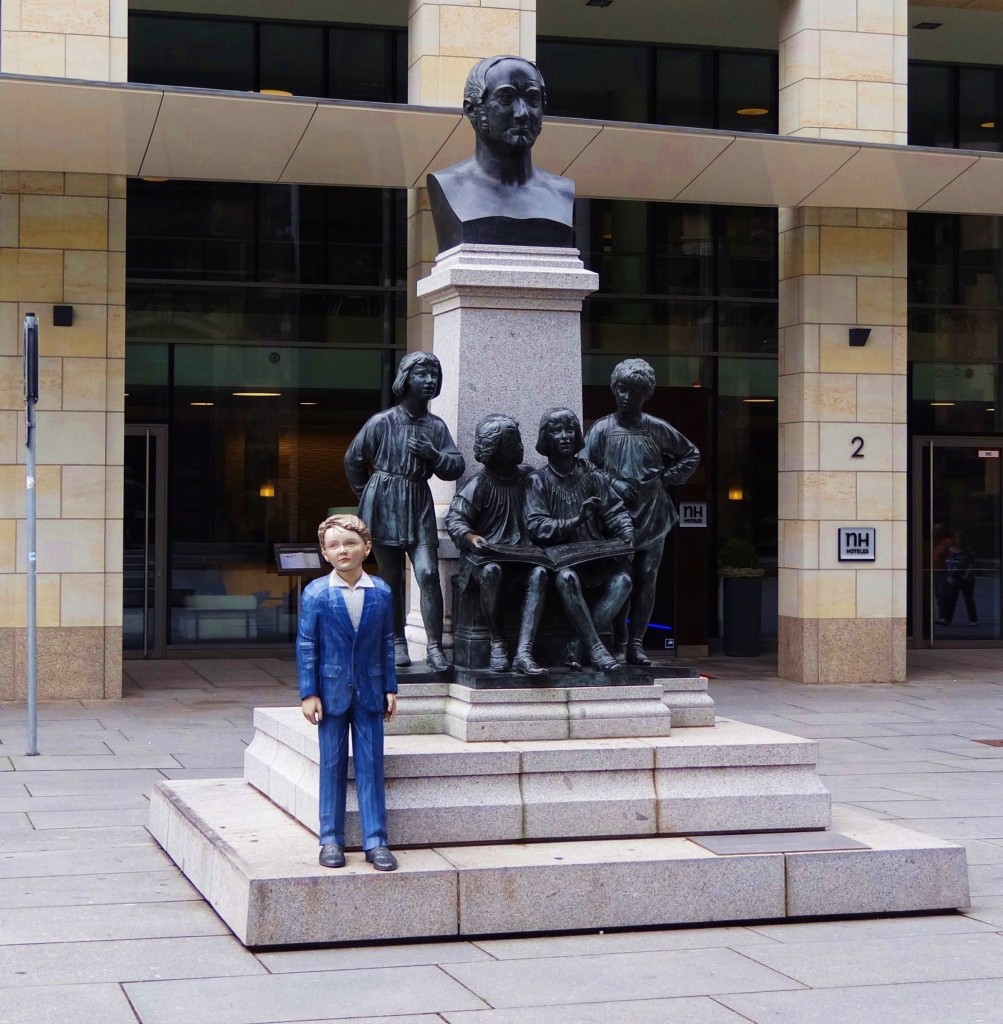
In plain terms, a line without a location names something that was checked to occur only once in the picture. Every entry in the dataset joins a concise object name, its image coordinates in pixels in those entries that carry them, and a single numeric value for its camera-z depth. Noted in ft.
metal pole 38.27
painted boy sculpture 22.38
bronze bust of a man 28.91
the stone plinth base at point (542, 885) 21.70
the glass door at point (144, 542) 59.06
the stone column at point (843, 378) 53.88
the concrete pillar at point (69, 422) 47.47
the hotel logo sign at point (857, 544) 54.80
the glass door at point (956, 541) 68.49
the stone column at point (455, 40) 49.52
